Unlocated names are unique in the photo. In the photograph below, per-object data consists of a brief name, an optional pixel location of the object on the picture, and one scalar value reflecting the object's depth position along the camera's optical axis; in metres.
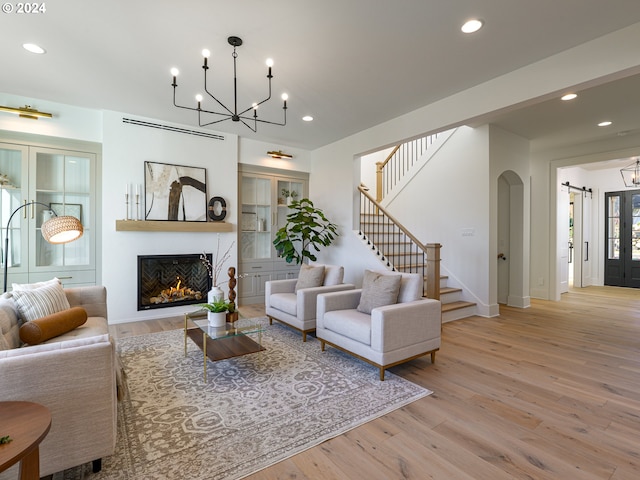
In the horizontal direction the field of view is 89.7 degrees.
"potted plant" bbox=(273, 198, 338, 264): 5.50
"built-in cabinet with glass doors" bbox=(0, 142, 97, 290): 4.20
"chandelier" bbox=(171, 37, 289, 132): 2.81
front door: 7.92
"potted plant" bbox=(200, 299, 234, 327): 3.10
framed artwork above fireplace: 4.83
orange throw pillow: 2.24
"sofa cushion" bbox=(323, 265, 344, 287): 4.34
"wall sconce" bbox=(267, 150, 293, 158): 5.97
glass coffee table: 2.82
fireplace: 4.88
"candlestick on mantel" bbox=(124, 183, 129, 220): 4.65
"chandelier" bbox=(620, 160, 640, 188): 7.21
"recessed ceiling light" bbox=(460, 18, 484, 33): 2.57
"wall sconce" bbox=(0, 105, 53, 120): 3.99
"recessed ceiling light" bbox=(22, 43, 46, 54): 2.97
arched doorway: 5.76
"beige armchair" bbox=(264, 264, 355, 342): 3.87
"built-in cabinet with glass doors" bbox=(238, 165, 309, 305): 5.93
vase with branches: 5.33
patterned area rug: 1.82
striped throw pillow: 2.48
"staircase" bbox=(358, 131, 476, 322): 4.91
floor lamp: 2.79
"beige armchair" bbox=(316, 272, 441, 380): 2.83
